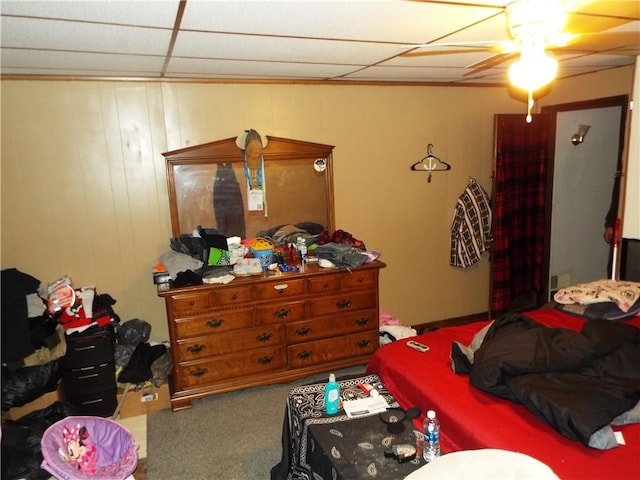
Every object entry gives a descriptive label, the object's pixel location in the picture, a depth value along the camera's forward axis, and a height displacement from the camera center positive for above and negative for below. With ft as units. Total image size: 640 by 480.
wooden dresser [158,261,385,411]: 9.94 -3.55
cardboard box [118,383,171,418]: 9.98 -4.95
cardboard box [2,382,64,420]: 8.96 -4.49
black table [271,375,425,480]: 5.56 -3.63
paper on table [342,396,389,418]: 6.64 -3.54
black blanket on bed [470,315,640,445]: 5.43 -2.89
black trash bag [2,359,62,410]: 8.57 -3.83
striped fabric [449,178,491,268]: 13.62 -1.66
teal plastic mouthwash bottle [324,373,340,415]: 6.67 -3.37
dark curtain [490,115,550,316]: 13.28 -1.19
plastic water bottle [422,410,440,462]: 5.74 -3.51
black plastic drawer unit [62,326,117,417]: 9.49 -4.05
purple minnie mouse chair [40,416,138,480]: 6.60 -4.29
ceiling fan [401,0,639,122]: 5.20 +1.84
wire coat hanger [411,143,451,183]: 13.19 +0.29
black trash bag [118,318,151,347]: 10.65 -3.59
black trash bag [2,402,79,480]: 7.33 -4.47
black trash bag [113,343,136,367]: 10.21 -3.93
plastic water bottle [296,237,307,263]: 11.68 -1.82
